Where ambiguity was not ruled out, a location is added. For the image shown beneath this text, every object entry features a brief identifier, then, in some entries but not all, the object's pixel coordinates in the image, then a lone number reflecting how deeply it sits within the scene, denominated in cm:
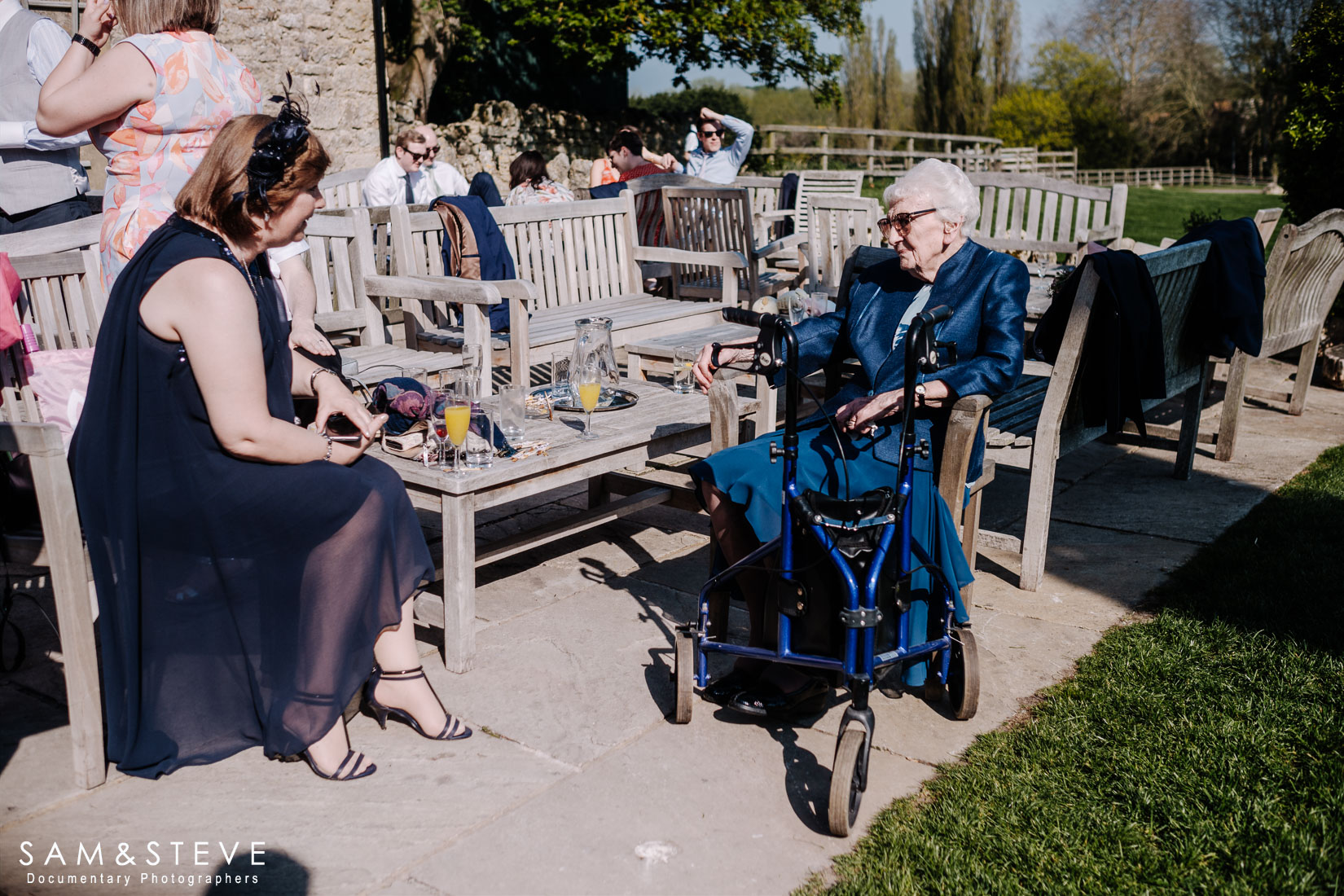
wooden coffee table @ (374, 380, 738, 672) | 320
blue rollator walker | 258
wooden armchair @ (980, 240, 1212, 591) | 403
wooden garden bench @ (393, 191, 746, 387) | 509
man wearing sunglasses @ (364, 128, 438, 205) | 797
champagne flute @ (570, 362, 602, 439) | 354
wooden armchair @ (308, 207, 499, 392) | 484
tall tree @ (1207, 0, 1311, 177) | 4466
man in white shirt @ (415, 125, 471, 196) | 805
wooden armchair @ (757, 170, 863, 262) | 1030
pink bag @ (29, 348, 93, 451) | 321
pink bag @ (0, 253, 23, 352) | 298
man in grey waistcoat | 430
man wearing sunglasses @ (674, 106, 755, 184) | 1030
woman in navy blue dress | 258
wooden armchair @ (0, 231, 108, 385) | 346
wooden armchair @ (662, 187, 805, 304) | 701
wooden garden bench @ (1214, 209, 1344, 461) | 568
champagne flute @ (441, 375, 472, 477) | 310
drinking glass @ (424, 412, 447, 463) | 321
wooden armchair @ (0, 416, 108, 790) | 249
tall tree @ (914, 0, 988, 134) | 4397
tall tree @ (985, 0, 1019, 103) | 4638
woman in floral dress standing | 310
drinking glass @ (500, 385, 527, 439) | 353
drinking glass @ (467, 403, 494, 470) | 324
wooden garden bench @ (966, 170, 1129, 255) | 760
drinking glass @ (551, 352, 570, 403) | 395
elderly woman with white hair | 299
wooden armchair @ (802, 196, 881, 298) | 734
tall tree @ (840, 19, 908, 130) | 4709
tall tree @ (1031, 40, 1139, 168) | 4834
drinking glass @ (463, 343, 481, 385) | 340
